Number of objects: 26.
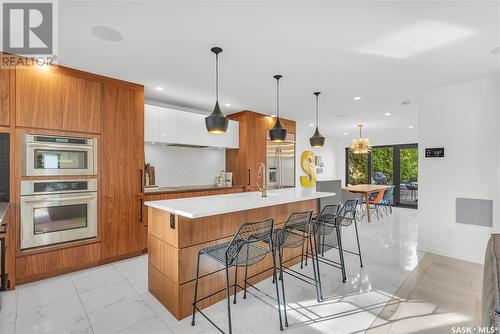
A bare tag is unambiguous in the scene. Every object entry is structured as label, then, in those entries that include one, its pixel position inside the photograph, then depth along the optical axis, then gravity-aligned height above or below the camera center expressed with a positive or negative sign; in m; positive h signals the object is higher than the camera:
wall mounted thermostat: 3.74 +0.20
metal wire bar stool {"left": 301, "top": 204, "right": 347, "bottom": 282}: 2.85 -0.69
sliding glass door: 8.20 -0.15
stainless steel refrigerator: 5.84 +0.04
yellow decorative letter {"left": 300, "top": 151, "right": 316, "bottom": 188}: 6.89 -0.03
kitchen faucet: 3.12 -0.33
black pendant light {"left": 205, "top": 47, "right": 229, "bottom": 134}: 2.67 +0.47
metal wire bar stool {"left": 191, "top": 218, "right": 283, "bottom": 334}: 1.90 -0.73
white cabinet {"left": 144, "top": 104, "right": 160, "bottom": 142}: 3.94 +0.68
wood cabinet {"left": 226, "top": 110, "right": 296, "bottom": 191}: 5.24 +0.32
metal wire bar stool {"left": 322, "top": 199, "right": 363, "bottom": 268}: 3.02 -0.64
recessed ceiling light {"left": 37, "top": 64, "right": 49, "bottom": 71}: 2.89 +1.15
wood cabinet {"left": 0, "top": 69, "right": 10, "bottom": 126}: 2.63 +0.73
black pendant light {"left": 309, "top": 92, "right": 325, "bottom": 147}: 4.09 +0.42
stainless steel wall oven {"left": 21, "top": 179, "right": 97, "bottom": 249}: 2.78 -0.57
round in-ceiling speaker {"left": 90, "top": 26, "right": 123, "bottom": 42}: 2.19 +1.22
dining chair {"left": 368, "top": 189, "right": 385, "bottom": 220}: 6.52 -0.91
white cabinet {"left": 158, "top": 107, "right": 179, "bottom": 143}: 4.14 +0.69
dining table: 6.12 -0.63
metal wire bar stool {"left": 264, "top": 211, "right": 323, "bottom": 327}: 2.35 -0.68
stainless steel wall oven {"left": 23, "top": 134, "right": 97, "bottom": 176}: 2.80 +0.11
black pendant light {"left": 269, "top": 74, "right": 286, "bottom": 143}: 3.46 +0.45
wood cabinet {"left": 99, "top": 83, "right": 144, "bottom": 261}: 3.35 -0.08
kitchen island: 2.14 -0.72
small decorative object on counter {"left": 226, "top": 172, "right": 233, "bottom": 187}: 5.30 -0.30
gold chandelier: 7.21 +0.57
